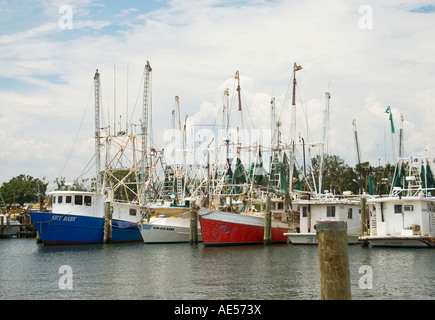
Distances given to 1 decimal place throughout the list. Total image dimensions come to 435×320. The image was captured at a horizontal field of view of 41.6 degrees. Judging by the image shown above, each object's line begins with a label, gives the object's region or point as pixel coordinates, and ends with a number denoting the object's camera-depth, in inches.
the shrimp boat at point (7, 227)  3221.2
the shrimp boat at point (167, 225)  2162.9
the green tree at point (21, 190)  4921.3
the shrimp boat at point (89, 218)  2070.6
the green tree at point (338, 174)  3836.1
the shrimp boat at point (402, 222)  1643.7
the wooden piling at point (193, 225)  2048.5
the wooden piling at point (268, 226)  1859.0
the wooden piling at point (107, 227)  2159.2
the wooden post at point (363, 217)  1754.4
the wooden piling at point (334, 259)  543.2
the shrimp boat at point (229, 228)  1849.2
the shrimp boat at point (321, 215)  1868.8
